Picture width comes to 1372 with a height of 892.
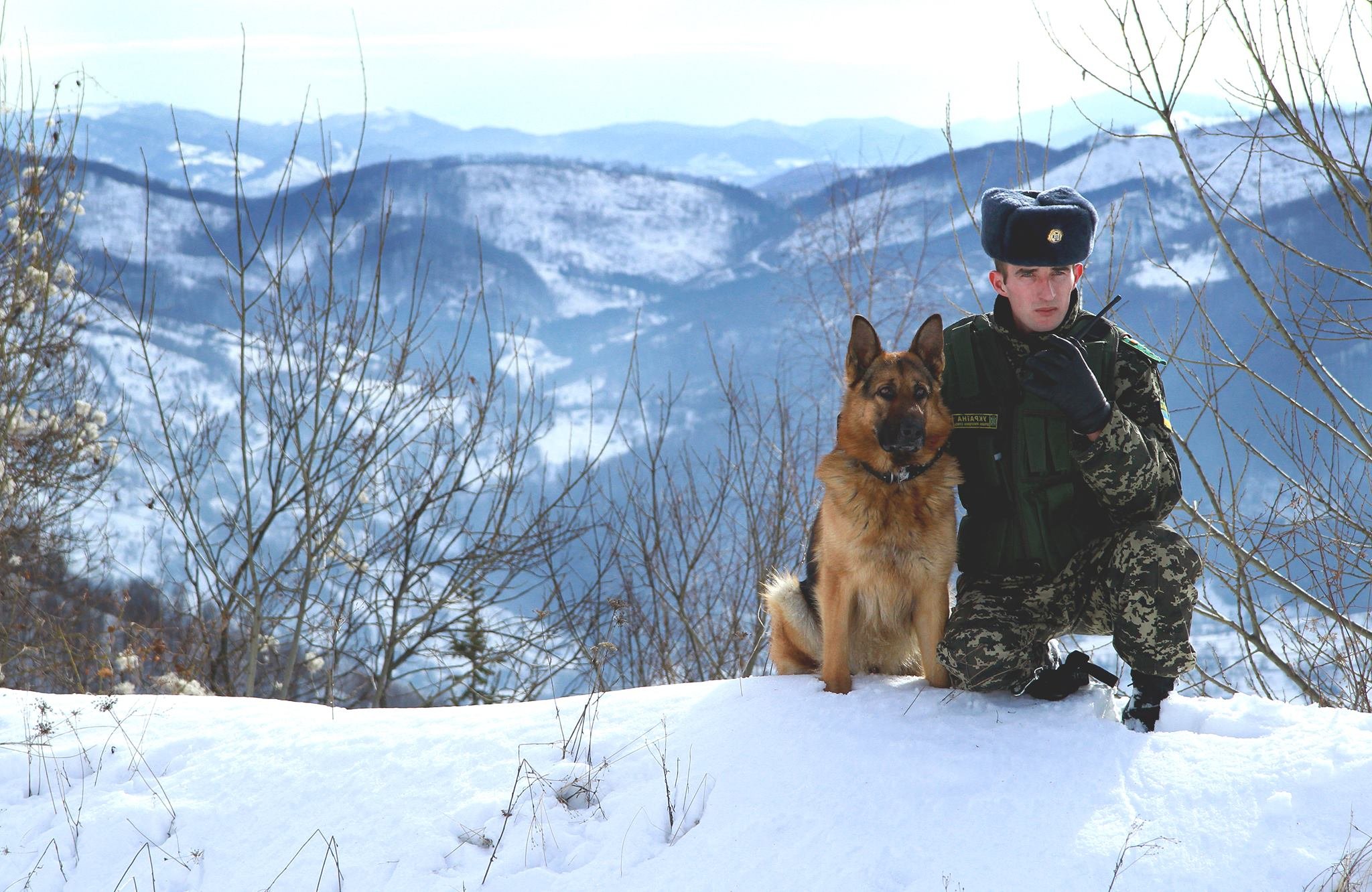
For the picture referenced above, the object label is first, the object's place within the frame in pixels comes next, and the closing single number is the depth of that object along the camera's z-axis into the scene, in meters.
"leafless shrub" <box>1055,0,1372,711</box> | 4.80
